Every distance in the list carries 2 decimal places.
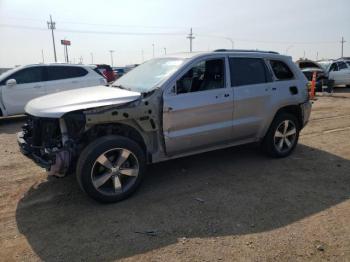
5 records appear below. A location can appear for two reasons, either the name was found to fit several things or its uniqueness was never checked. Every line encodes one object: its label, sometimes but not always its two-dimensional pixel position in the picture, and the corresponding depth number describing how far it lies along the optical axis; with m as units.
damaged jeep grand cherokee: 4.21
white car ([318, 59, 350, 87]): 19.11
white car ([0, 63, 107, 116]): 10.06
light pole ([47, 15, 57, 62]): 60.03
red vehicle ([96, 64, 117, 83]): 17.36
